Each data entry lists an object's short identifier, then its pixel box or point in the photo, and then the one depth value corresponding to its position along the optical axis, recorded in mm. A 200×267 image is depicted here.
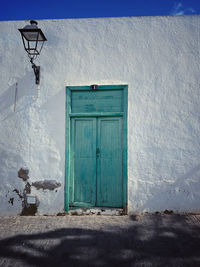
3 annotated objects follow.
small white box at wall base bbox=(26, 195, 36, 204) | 4078
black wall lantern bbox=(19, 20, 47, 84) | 3586
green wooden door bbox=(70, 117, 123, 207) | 4102
